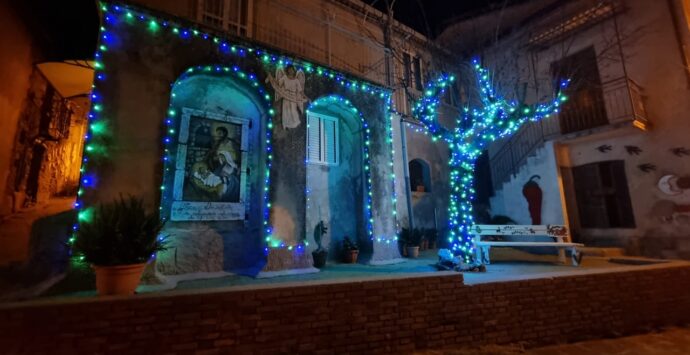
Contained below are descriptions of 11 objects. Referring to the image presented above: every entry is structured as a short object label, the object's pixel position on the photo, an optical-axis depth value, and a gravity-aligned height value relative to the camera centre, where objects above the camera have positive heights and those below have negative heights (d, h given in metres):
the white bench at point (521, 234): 7.08 -0.30
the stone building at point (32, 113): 6.09 +3.10
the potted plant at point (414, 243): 8.93 -0.53
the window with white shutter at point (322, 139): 8.59 +2.62
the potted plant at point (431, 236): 10.52 -0.41
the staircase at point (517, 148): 10.95 +3.01
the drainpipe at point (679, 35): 8.86 +5.59
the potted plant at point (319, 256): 7.27 -0.69
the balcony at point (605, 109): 9.24 +3.73
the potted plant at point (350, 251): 7.97 -0.64
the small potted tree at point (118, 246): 3.88 -0.18
